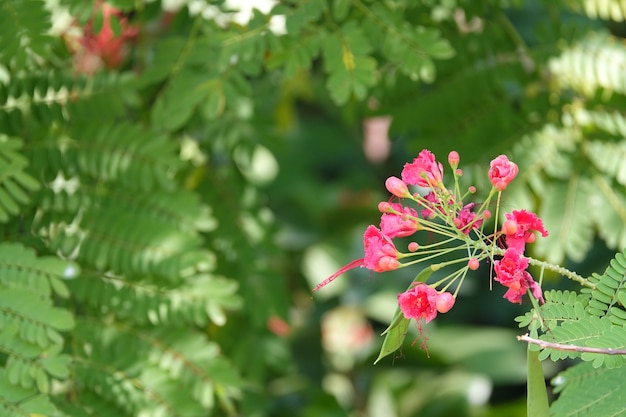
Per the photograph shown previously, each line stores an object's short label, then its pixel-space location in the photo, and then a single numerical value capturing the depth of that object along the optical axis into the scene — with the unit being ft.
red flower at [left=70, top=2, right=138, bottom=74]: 9.27
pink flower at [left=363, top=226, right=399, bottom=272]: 6.39
